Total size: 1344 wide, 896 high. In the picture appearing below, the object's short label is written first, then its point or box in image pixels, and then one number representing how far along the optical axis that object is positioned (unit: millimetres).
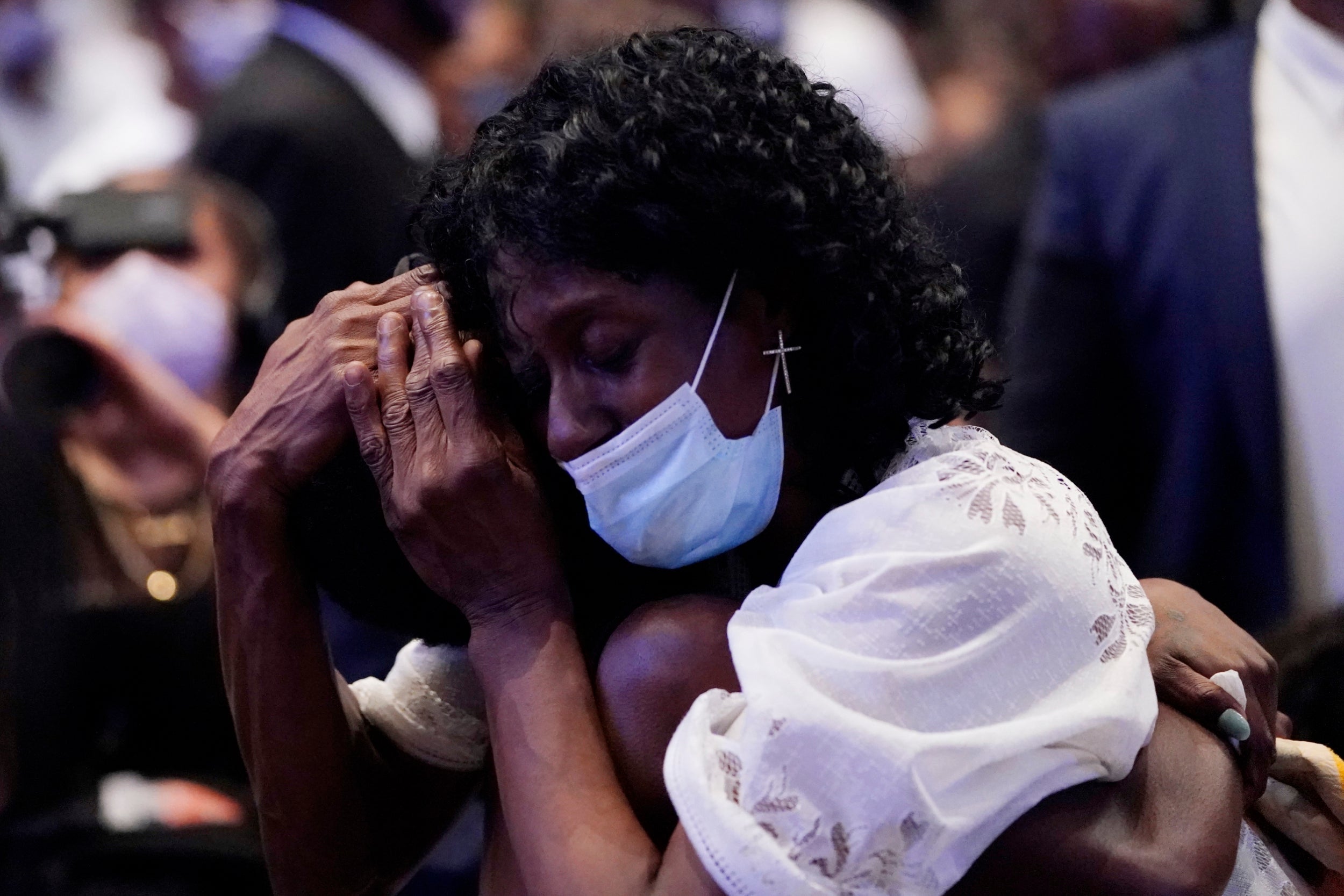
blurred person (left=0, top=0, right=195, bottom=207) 12562
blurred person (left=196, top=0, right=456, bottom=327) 6594
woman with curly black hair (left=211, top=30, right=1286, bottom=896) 2637
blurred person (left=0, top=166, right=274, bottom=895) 4527
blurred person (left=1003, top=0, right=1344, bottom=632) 5441
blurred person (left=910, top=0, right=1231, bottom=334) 7266
